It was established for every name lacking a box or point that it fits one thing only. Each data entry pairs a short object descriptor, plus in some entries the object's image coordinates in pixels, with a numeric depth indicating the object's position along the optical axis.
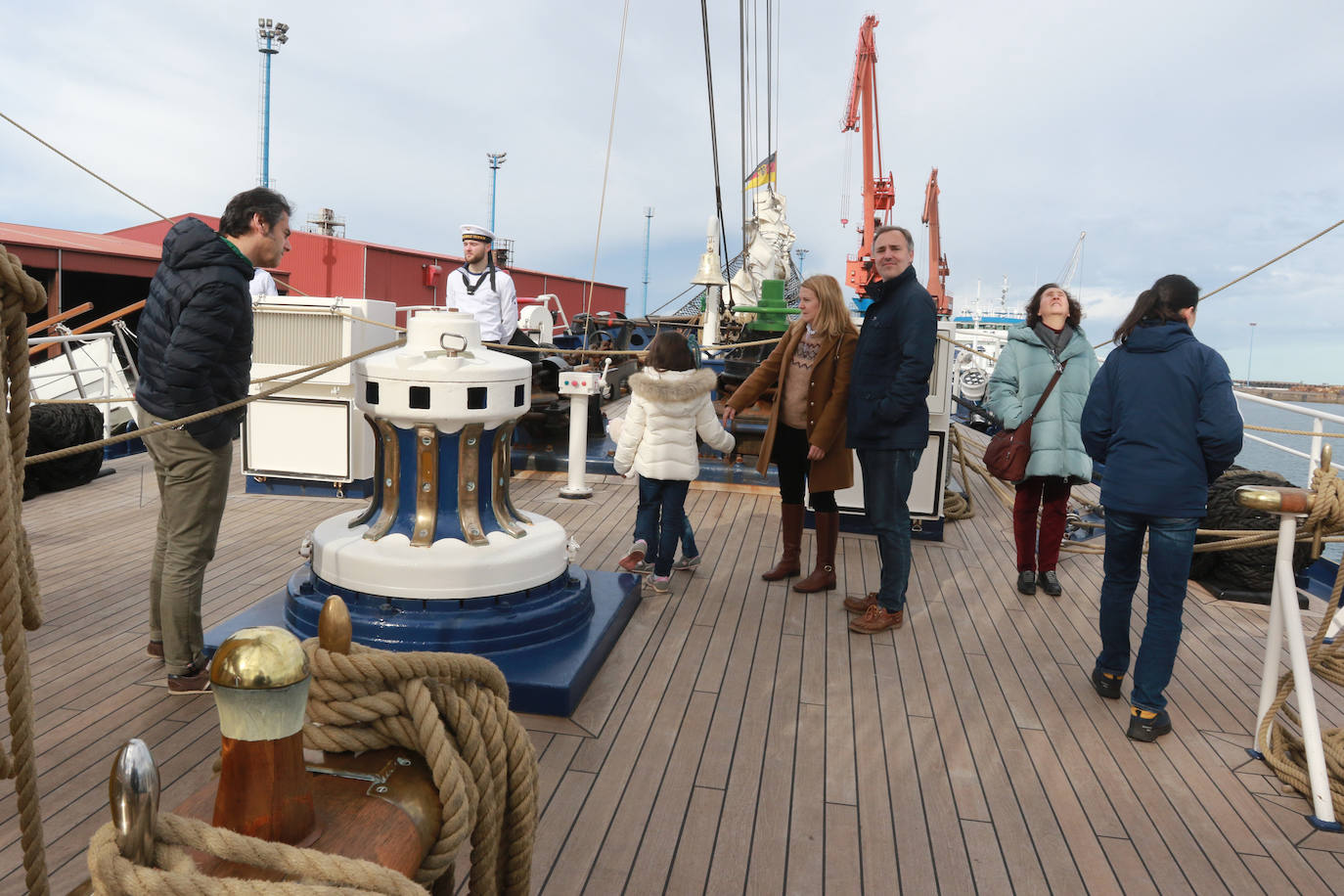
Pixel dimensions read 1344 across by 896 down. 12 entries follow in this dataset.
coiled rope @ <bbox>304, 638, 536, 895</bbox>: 1.09
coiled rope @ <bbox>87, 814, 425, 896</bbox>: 0.76
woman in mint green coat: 4.09
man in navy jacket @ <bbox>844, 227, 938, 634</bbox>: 3.35
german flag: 23.73
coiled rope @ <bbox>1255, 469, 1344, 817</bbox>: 2.42
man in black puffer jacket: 2.54
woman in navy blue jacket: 2.67
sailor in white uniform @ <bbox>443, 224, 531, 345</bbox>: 5.37
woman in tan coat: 3.76
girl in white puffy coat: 3.86
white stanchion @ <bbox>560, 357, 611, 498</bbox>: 5.95
